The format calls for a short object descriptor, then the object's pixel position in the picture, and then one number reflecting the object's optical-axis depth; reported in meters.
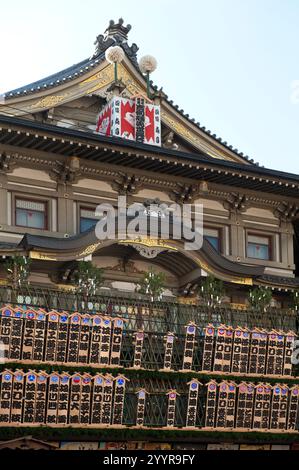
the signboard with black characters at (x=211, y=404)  28.66
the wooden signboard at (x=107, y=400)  26.95
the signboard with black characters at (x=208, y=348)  29.00
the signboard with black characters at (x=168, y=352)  28.28
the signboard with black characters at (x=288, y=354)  30.25
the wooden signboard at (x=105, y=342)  27.29
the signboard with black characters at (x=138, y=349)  27.80
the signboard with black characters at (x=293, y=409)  29.91
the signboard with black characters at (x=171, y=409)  27.83
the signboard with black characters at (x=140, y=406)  27.38
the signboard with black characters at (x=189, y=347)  28.61
